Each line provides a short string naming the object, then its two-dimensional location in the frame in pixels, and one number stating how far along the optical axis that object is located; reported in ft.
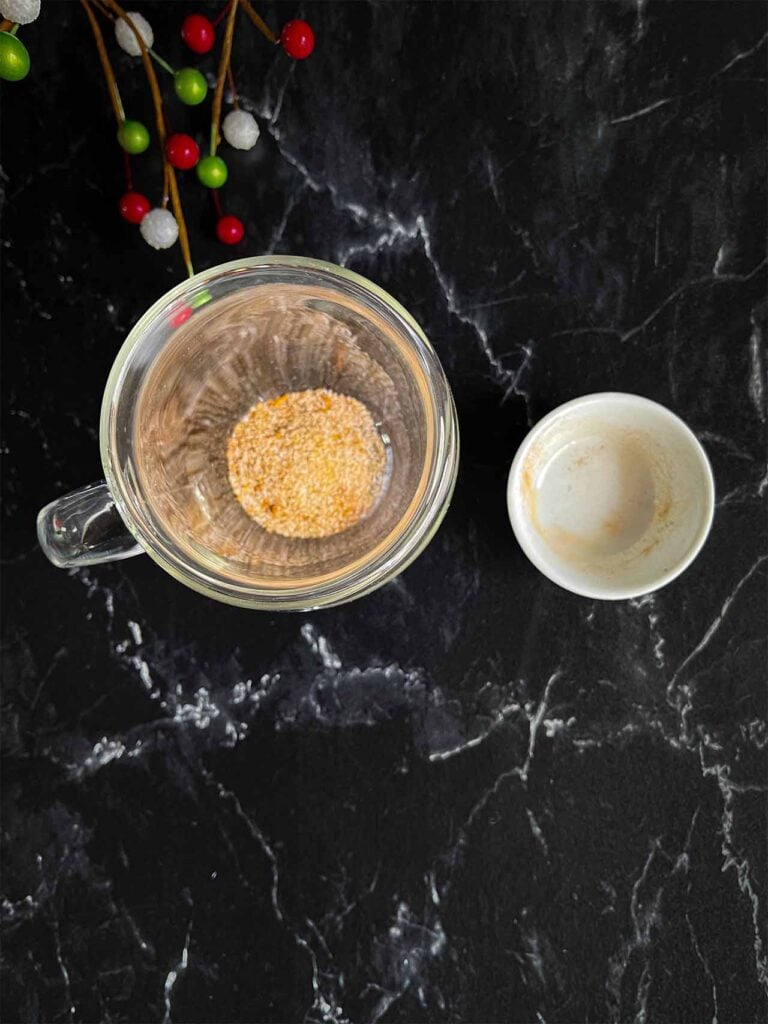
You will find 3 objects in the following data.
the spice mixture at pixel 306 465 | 1.00
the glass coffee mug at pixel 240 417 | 0.90
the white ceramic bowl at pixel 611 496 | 0.98
